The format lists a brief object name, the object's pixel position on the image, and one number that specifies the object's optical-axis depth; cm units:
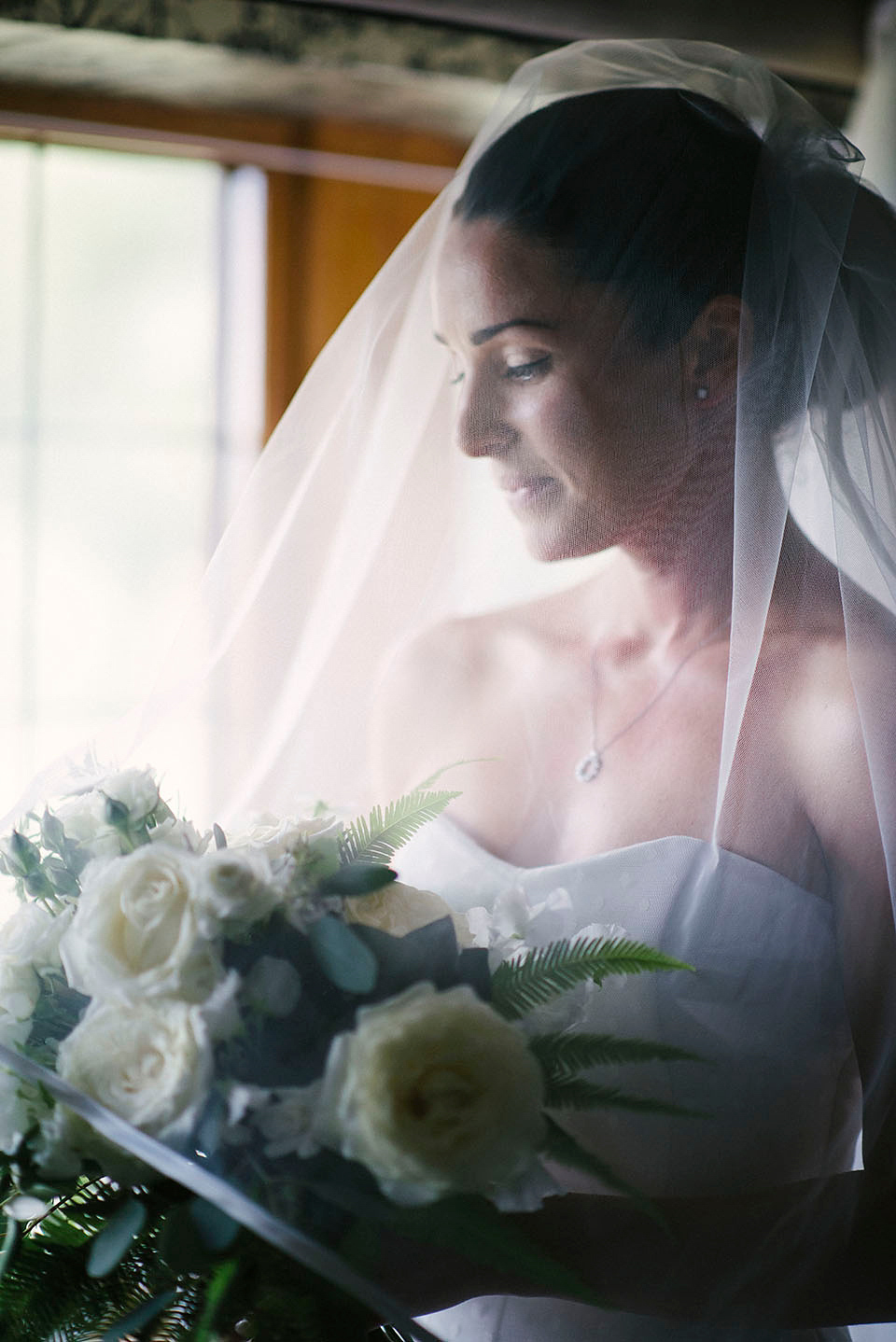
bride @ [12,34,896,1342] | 73
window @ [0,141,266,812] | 206
